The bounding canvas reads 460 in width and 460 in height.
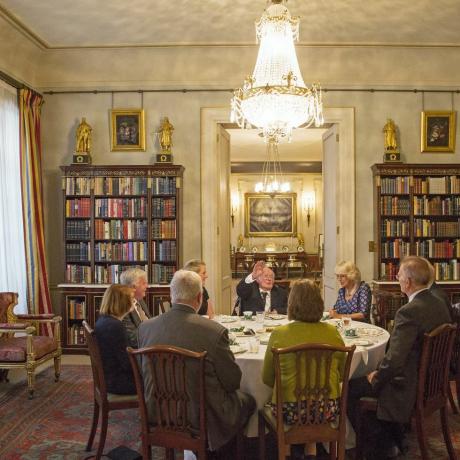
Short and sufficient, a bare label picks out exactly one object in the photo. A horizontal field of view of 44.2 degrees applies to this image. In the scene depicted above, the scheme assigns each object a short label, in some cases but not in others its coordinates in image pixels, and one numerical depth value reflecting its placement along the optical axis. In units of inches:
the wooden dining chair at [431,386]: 131.9
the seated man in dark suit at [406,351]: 131.5
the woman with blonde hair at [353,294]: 200.7
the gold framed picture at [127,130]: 298.5
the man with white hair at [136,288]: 167.8
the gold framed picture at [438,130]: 296.2
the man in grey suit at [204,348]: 118.7
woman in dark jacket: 144.3
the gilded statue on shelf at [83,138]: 291.3
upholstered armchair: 209.5
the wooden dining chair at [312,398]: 116.0
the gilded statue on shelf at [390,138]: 290.8
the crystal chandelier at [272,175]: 568.1
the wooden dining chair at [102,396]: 140.8
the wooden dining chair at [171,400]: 115.0
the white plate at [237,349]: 144.5
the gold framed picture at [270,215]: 678.5
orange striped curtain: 274.2
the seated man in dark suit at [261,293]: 210.4
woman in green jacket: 119.5
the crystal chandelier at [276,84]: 183.9
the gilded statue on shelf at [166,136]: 291.7
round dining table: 140.1
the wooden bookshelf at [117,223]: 286.2
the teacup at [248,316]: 191.6
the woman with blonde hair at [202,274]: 202.2
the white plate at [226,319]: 187.5
